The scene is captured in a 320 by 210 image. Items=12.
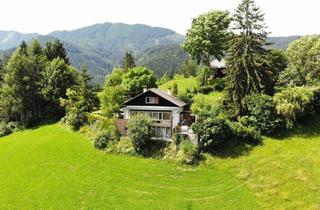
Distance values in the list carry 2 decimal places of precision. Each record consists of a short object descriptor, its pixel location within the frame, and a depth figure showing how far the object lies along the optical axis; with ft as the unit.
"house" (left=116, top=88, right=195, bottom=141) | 101.77
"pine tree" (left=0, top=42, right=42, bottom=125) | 146.10
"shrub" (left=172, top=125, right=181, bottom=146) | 98.69
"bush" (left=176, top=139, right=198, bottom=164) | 94.00
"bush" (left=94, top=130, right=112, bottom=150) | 106.39
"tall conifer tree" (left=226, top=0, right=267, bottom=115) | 104.05
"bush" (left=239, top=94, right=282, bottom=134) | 98.16
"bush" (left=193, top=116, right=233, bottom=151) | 94.47
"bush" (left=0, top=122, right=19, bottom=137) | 142.75
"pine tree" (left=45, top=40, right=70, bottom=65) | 177.56
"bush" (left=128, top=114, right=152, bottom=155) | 98.96
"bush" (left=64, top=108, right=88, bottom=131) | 124.20
